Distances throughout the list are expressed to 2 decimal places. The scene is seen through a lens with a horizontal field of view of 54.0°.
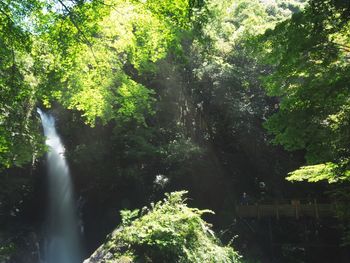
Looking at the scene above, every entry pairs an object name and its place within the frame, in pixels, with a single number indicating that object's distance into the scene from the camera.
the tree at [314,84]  7.27
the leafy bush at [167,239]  8.47
